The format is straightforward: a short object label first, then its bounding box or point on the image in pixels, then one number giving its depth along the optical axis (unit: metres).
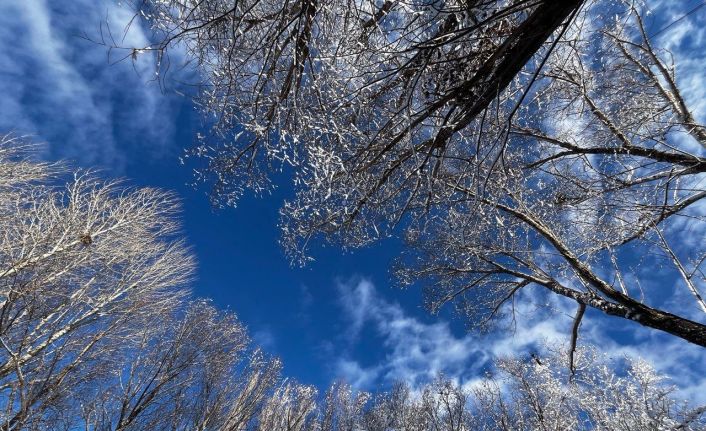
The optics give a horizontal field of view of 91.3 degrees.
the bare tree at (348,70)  2.25
